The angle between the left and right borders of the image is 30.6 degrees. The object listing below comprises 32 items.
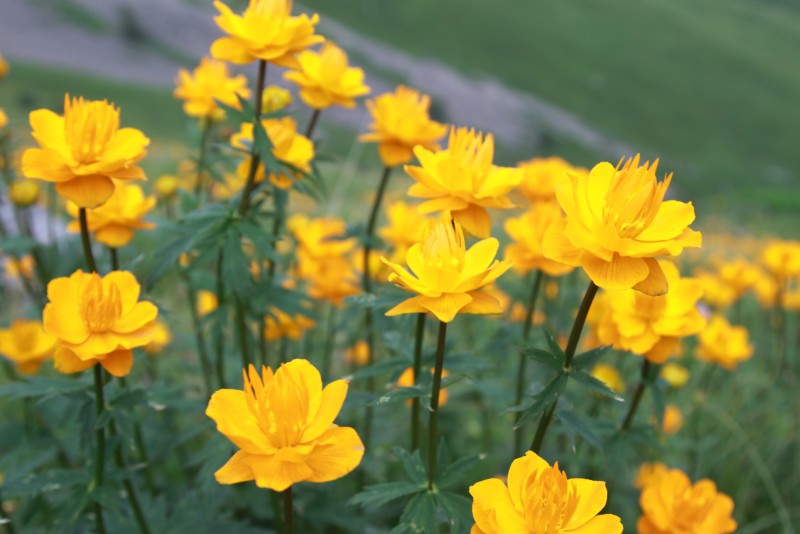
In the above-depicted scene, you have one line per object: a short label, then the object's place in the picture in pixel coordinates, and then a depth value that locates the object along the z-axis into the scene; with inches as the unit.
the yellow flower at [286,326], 29.6
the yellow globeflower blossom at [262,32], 24.0
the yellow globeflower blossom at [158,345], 31.1
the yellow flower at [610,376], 29.3
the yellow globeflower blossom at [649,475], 24.8
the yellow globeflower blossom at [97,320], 21.6
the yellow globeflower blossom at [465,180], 23.0
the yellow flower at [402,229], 29.6
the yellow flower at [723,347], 31.4
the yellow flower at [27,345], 27.0
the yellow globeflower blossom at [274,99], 26.4
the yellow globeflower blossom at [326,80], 26.5
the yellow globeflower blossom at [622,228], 20.3
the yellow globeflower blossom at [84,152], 22.2
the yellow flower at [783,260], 38.1
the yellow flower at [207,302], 31.6
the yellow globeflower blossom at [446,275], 20.6
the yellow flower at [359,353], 32.5
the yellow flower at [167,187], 32.3
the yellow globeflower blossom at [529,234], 26.3
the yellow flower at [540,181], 29.9
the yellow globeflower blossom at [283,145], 25.1
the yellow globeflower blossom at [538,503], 19.7
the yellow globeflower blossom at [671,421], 34.6
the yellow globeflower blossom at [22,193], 29.6
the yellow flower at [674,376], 30.9
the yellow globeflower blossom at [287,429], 19.7
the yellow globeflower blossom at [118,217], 24.8
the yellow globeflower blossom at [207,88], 28.9
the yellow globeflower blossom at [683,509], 23.8
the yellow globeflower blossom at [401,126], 26.2
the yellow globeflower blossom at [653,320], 23.1
